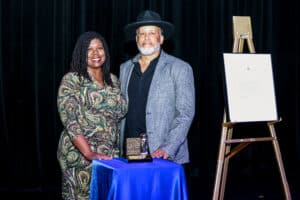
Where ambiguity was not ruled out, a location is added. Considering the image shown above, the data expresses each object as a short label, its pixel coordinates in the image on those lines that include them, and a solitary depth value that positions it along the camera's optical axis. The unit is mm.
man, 3082
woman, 2881
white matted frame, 3488
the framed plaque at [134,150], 2658
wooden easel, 3518
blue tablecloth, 2479
